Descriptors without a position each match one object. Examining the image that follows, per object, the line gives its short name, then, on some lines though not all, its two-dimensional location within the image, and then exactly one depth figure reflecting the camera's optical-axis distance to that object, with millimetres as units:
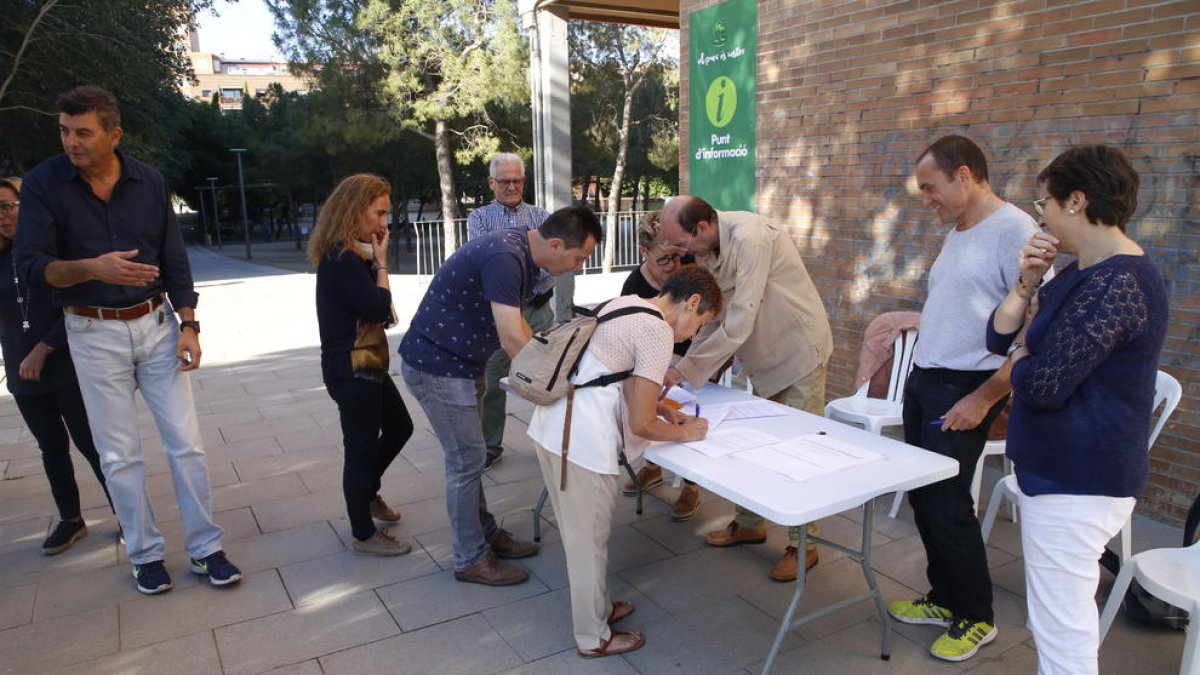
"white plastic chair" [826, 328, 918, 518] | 4133
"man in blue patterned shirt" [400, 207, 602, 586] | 2961
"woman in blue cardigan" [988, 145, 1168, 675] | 1939
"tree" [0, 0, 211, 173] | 12281
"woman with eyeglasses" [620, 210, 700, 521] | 4012
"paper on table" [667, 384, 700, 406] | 3354
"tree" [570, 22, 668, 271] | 19625
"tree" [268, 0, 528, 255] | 18266
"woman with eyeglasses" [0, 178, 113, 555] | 3611
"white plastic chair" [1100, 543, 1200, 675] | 2344
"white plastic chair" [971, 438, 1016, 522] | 3676
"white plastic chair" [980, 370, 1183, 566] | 3113
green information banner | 6227
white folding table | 2271
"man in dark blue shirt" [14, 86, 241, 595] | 3025
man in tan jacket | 3238
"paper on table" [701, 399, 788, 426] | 3182
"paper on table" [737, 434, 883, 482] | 2531
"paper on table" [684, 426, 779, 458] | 2732
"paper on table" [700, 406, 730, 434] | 3063
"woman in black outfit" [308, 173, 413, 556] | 3320
